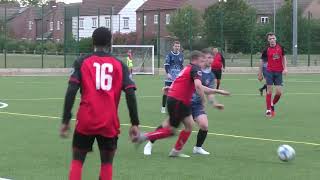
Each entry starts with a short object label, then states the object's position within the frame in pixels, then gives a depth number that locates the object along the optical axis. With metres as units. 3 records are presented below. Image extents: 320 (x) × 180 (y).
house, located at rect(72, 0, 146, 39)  45.66
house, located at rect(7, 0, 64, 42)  52.27
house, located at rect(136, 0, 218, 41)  69.03
